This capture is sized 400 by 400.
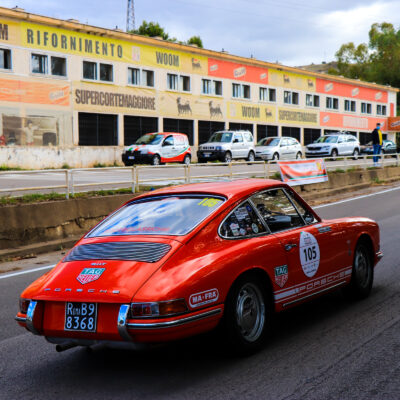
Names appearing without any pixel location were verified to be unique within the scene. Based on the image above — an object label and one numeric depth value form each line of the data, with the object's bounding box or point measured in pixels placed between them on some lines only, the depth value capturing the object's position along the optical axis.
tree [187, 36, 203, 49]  82.50
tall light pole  73.04
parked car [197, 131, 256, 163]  35.47
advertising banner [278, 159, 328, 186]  19.69
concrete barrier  11.11
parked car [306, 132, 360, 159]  40.88
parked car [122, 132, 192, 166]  31.25
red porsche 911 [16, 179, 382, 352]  4.30
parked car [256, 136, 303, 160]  37.81
